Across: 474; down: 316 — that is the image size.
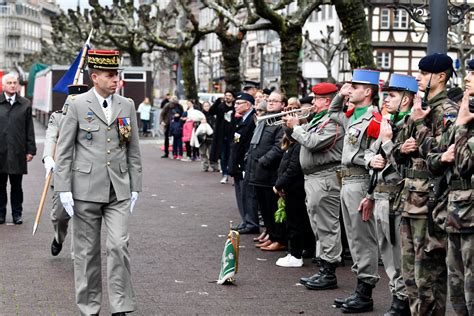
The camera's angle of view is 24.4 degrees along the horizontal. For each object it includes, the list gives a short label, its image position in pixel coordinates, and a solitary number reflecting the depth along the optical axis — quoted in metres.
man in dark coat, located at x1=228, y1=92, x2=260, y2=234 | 14.66
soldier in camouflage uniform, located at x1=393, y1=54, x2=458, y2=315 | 7.31
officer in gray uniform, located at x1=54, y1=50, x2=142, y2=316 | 8.34
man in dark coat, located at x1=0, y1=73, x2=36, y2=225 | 14.81
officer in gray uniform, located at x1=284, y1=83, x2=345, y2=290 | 10.14
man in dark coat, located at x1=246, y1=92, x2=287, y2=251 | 12.65
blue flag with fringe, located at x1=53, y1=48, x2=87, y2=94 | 14.20
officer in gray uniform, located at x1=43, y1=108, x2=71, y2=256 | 11.47
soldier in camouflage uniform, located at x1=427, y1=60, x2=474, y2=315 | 6.49
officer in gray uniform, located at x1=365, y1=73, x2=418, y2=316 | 8.27
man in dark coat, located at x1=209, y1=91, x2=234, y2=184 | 21.46
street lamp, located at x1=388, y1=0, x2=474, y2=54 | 13.39
